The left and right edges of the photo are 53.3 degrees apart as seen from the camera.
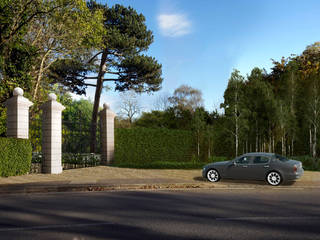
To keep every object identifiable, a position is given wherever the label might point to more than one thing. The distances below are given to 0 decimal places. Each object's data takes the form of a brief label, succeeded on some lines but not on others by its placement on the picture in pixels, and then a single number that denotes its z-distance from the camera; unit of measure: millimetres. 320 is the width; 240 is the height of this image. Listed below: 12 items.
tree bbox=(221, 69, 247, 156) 23672
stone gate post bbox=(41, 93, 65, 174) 17266
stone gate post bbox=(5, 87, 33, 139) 16781
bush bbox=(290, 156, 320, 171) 20264
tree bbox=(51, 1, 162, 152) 31250
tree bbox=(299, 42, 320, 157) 24250
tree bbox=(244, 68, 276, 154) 24609
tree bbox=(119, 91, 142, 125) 55781
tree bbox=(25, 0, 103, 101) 21531
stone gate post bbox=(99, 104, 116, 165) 22234
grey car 12938
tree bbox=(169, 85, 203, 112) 49594
